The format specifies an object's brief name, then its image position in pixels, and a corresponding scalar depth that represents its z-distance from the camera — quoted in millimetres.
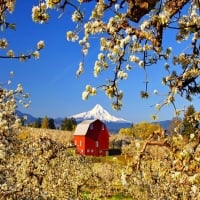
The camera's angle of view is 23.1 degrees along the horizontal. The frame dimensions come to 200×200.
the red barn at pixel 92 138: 100125
